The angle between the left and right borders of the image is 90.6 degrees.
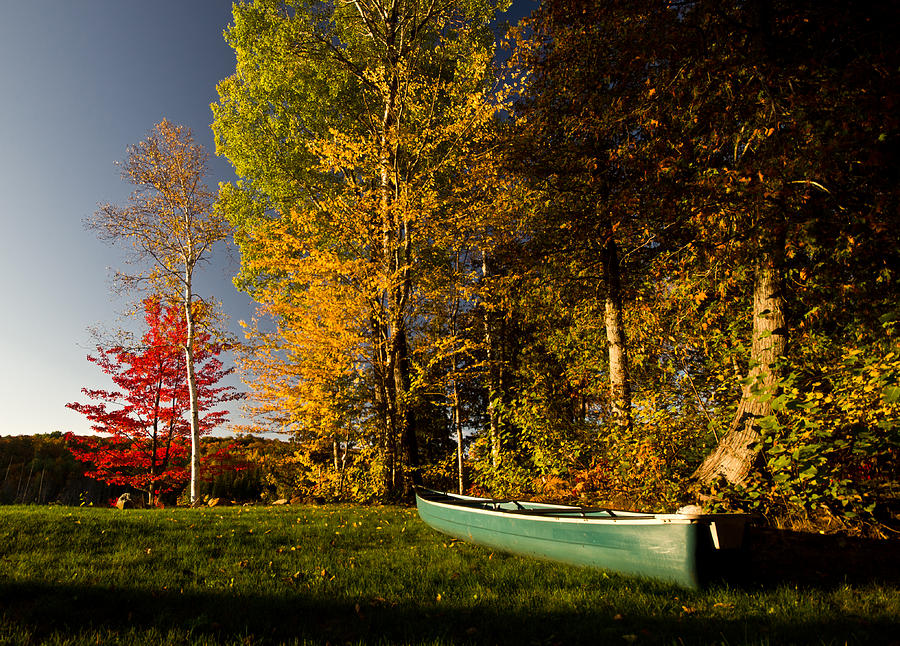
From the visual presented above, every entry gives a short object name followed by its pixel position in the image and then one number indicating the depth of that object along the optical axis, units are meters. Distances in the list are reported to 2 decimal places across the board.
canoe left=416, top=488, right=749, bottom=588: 4.28
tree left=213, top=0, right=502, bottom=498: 12.13
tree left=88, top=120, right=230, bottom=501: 15.42
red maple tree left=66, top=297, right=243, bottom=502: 16.58
